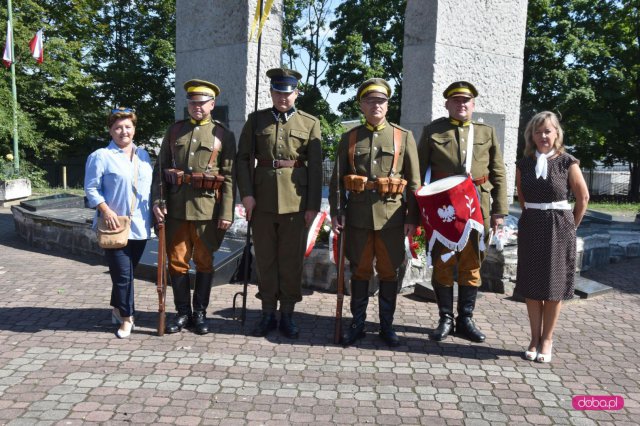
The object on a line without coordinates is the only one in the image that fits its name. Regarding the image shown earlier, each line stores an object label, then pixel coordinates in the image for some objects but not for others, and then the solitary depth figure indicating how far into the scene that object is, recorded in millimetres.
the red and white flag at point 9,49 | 17738
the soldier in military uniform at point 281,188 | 4305
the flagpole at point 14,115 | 18609
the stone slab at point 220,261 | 5961
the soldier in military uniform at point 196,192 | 4328
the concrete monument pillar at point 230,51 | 6648
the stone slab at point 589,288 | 5961
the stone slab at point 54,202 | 8772
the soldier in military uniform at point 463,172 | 4352
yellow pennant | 4873
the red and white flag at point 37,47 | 18297
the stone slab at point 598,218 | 9500
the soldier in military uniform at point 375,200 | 4191
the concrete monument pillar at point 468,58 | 6148
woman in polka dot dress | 3961
